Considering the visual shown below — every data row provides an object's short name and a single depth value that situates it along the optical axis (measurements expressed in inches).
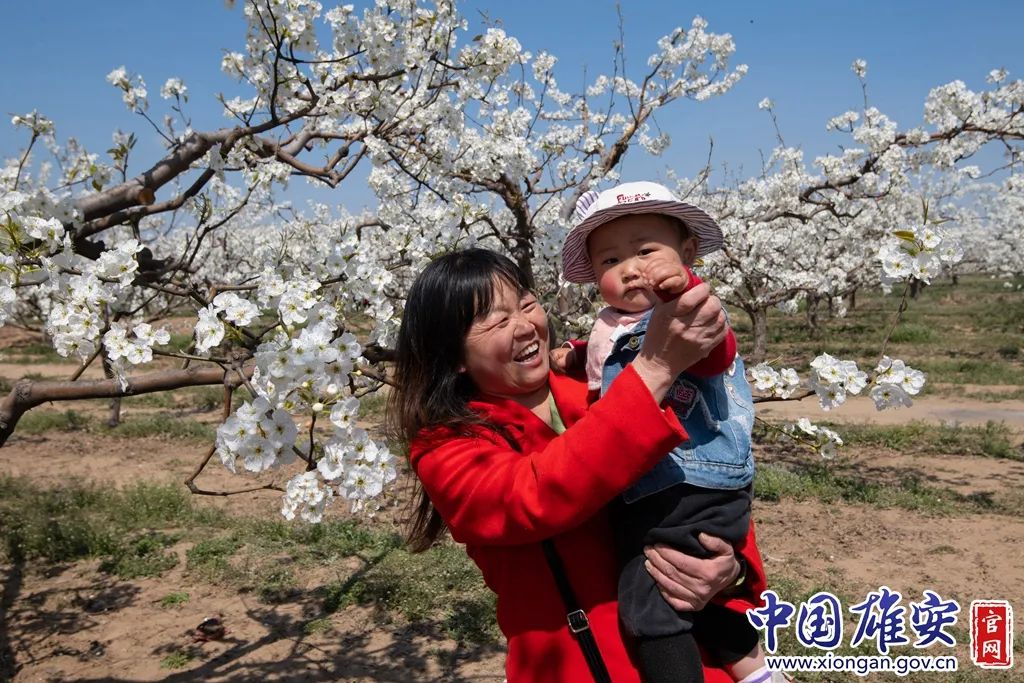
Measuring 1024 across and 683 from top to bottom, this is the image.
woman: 43.5
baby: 48.1
